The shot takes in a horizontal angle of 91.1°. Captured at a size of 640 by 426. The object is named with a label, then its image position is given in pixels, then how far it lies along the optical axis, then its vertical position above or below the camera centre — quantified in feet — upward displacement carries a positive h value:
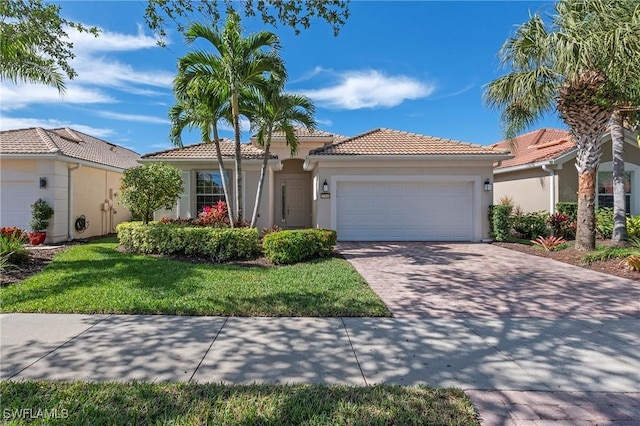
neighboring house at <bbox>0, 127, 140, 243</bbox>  38.37 +4.28
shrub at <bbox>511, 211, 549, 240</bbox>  43.39 -1.40
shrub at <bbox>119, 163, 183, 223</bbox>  33.42 +3.03
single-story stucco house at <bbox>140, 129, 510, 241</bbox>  41.19 +3.34
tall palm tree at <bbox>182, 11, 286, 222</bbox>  28.58 +14.50
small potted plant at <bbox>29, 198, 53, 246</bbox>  37.32 -0.41
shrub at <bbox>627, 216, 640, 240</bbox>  38.68 -1.65
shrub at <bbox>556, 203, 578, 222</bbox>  42.96 +0.56
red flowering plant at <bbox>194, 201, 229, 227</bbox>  37.40 -0.24
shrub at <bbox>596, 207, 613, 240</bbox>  42.24 -1.25
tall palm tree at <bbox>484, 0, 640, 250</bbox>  26.81 +13.25
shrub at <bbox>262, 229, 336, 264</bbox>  27.66 -2.79
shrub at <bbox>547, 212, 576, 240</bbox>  42.27 -1.62
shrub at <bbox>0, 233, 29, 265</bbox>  24.40 -2.85
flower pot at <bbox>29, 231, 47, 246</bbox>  36.68 -2.57
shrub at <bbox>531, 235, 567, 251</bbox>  35.19 -3.38
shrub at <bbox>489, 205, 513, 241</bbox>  40.54 -0.89
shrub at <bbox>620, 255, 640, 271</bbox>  24.97 -3.94
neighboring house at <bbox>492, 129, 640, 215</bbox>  45.44 +5.57
